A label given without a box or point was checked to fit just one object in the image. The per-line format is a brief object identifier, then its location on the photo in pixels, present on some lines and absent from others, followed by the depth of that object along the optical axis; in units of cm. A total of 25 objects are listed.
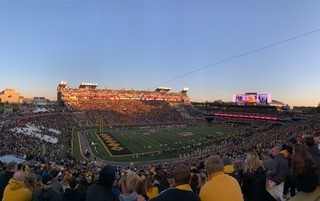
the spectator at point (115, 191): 308
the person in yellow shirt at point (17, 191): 363
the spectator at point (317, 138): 492
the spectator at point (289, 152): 510
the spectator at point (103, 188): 288
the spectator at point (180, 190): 236
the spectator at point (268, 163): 492
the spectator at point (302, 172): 369
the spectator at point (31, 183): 403
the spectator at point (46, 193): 335
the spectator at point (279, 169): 456
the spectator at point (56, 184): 493
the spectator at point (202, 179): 448
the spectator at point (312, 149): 425
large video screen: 6463
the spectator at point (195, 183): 421
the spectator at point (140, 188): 360
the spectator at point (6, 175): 442
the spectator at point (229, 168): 377
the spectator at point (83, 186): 400
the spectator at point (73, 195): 347
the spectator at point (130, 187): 345
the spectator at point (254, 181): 372
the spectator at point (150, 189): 427
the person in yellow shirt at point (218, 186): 271
